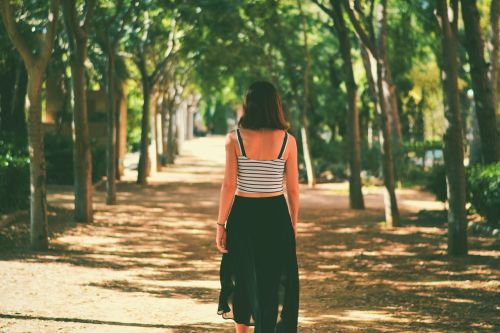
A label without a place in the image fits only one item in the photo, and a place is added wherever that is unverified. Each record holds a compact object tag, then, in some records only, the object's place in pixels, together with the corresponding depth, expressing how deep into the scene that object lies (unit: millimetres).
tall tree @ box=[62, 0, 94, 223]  14648
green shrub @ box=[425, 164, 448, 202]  16672
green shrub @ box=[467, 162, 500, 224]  13492
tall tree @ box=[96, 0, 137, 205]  19562
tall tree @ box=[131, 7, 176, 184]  26455
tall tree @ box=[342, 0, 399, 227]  15375
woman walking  5184
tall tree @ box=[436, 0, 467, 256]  11305
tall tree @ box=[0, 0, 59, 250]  11156
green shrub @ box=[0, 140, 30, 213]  14227
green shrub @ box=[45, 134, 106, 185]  25344
